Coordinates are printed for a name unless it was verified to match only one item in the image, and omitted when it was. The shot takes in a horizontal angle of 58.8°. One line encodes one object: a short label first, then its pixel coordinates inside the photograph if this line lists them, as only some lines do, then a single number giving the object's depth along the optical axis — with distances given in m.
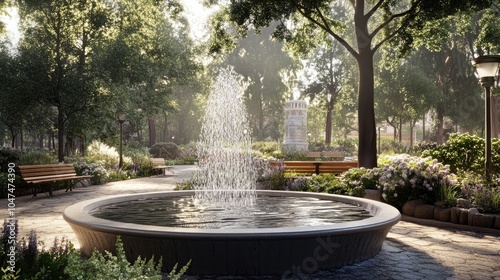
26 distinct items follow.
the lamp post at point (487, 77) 9.43
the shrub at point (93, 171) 16.28
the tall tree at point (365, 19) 13.53
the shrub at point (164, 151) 36.03
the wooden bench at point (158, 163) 21.98
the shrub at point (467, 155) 12.35
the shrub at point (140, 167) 20.72
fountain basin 4.57
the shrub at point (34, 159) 16.44
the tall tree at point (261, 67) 46.47
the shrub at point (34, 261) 3.79
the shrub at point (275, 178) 11.95
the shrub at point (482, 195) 7.75
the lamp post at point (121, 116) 21.39
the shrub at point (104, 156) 19.87
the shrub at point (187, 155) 33.45
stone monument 31.72
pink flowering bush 8.60
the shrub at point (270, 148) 27.84
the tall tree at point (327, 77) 43.84
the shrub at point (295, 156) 26.00
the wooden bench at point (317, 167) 14.66
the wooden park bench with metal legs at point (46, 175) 11.74
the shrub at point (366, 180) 10.18
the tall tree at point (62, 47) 20.14
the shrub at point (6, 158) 15.78
